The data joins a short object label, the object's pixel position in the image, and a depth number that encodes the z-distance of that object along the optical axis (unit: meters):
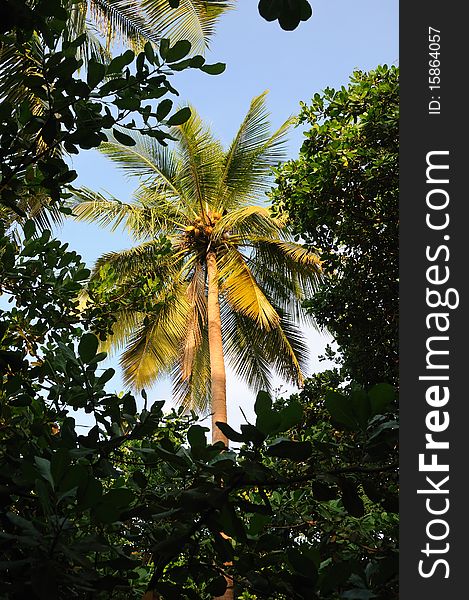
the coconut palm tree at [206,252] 12.03
